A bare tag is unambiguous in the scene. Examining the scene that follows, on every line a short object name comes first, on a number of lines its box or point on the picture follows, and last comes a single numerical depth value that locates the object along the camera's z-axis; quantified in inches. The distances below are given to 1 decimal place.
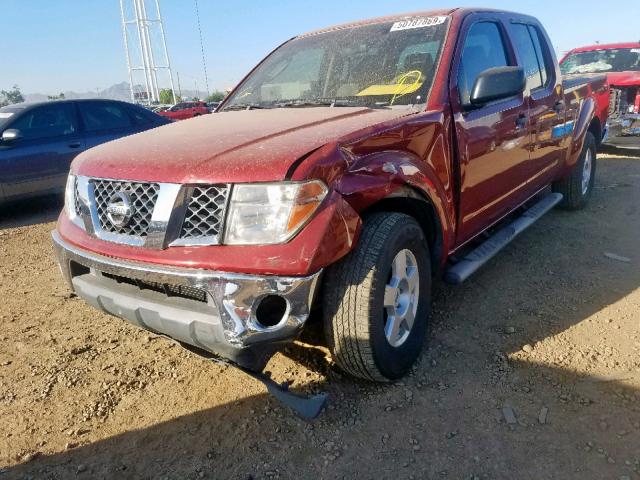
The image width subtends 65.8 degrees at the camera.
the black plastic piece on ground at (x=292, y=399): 80.0
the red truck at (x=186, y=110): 846.2
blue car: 230.1
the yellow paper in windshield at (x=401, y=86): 108.0
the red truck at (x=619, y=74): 311.0
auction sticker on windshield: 118.0
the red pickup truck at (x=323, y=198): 72.6
